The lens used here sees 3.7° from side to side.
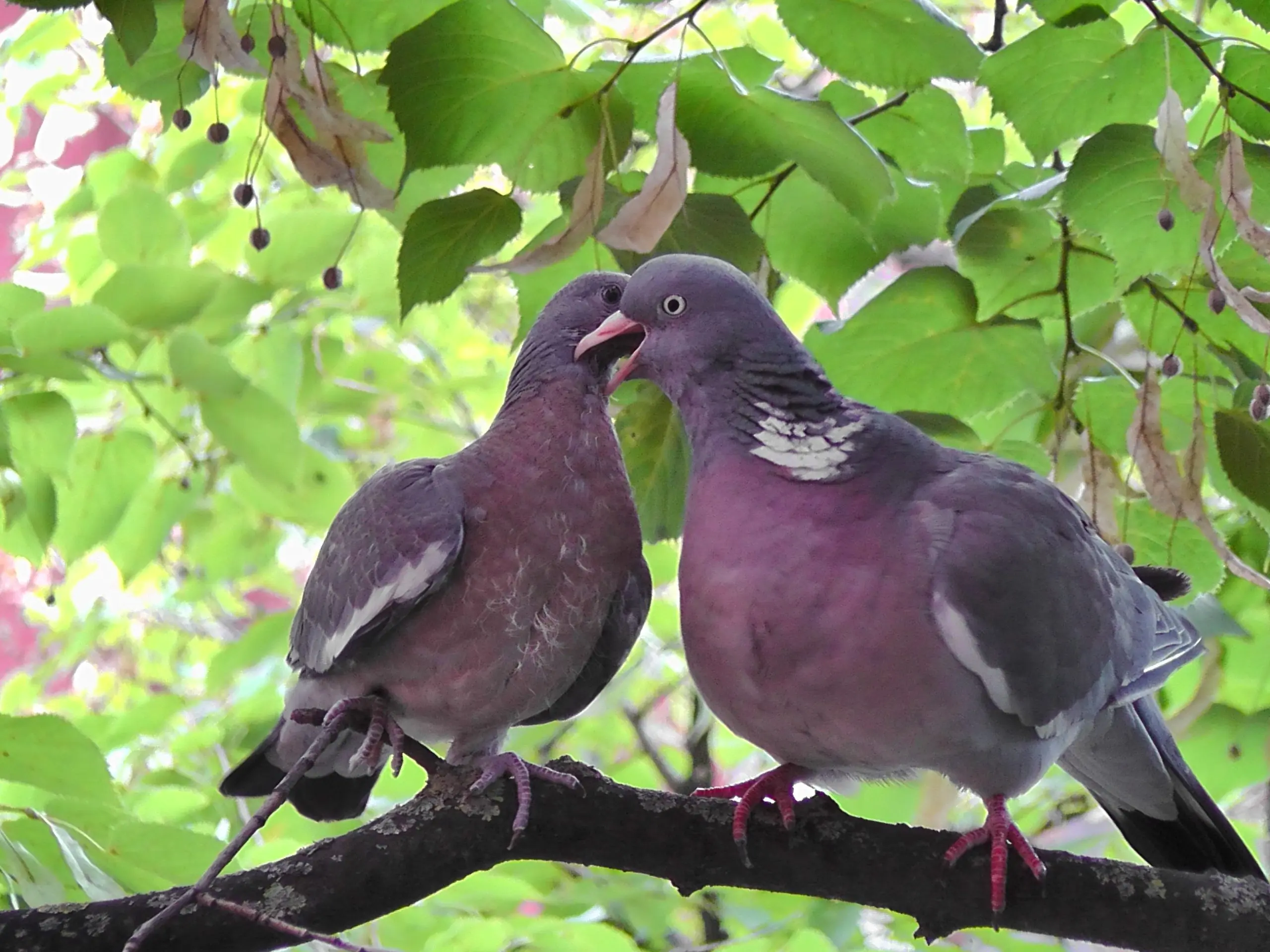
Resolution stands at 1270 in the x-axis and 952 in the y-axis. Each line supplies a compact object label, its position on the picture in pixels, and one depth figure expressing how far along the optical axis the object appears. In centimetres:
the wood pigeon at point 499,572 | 697
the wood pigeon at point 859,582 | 691
